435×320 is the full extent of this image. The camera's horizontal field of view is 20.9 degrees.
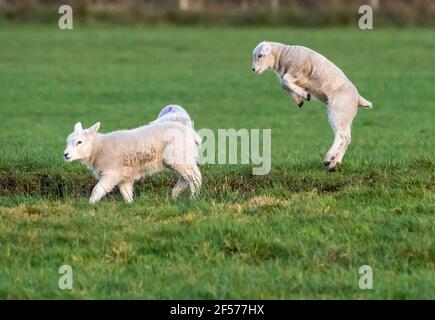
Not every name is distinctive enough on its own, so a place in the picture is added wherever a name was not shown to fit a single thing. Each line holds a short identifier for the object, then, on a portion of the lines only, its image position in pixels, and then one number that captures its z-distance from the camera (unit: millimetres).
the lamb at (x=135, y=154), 11578
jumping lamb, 12391
